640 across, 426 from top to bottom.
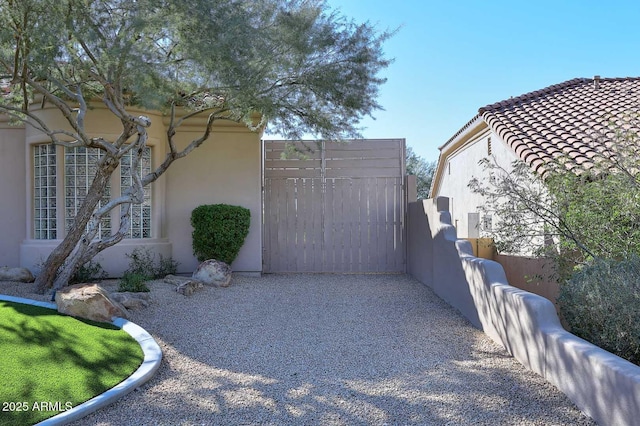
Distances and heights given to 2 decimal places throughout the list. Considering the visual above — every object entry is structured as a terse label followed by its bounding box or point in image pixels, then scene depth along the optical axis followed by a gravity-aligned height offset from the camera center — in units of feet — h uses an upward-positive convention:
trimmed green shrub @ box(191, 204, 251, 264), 33.55 -0.60
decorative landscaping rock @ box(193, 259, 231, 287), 31.12 -3.31
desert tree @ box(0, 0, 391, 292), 23.29 +8.28
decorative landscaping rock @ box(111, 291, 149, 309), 22.98 -3.71
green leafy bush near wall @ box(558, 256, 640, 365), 13.16 -2.44
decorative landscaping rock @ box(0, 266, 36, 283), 28.55 -3.02
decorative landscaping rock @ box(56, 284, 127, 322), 19.92 -3.38
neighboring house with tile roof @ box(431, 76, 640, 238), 27.54 +6.36
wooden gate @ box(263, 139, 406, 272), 39.68 +1.19
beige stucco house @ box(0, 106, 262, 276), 32.73 +2.40
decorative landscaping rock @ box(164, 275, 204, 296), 27.86 -3.64
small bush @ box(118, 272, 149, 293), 26.63 -3.40
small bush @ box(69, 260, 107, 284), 30.02 -3.20
